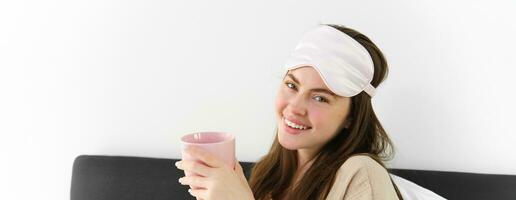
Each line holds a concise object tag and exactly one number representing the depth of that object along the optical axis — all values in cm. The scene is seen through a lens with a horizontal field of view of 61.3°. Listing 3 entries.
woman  89
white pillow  105
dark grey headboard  128
